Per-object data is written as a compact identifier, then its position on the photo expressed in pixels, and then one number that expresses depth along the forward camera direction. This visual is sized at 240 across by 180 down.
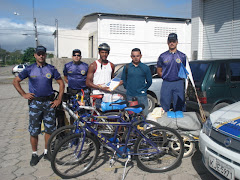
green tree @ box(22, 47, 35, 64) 53.56
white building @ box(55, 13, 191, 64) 22.47
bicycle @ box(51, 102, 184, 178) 3.16
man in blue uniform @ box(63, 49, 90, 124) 4.37
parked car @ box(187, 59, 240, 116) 4.62
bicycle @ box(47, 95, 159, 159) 3.23
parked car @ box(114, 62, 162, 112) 6.67
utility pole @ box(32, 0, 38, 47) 29.93
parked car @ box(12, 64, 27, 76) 28.39
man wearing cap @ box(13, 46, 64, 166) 3.45
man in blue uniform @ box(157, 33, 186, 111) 4.18
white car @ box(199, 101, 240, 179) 2.45
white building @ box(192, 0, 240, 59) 10.01
